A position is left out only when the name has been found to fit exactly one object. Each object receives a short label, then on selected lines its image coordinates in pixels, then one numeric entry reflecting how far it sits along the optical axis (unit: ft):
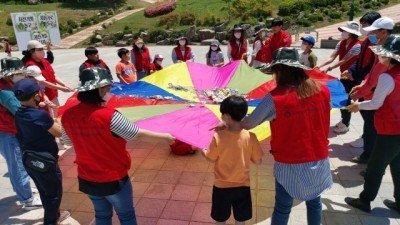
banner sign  28.58
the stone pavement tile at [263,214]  12.34
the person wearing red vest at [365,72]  15.71
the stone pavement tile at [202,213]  12.52
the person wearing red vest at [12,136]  11.75
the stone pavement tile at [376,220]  11.96
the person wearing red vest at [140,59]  23.21
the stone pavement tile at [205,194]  13.92
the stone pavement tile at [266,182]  14.73
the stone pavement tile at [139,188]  14.62
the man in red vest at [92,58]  18.83
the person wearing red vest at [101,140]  8.55
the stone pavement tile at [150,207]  13.07
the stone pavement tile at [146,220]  12.49
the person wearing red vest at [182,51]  24.91
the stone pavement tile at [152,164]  17.06
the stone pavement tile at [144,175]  15.80
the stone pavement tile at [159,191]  14.36
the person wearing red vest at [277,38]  21.83
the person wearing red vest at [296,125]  8.55
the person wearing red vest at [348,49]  17.60
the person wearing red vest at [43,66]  16.03
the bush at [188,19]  89.04
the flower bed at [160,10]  99.25
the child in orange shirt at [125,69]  20.92
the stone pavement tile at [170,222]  12.38
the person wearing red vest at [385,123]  10.57
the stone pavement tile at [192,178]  15.37
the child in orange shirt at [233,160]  8.90
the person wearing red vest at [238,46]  24.70
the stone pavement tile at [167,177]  15.57
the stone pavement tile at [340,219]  12.06
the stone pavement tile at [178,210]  12.80
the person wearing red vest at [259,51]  23.13
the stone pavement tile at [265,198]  13.41
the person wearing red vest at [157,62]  24.43
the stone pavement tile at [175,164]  16.83
